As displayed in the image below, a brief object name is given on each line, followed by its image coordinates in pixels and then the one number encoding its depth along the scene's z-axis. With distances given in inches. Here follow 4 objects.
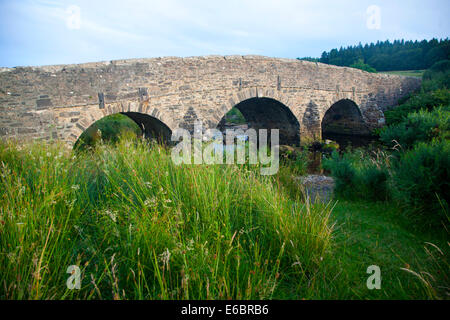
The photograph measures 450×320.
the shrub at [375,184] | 235.1
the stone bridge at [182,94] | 313.3
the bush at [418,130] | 241.6
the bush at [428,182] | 171.1
